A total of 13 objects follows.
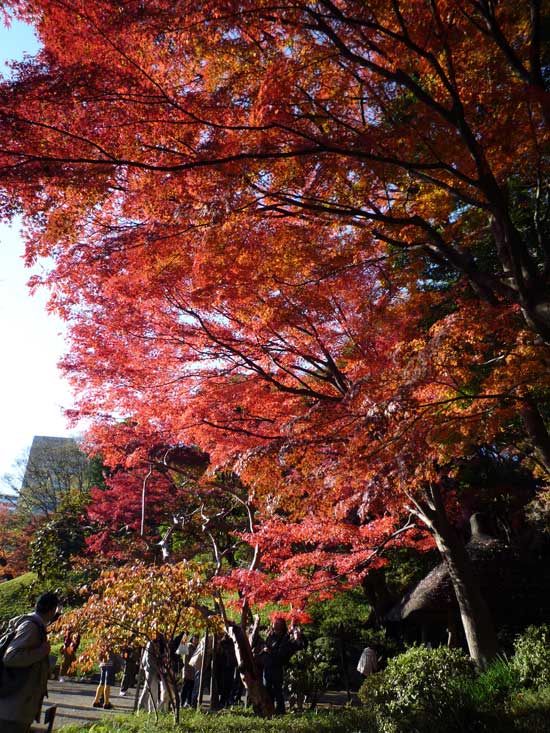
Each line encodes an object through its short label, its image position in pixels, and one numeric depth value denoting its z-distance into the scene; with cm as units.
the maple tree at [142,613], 641
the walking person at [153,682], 701
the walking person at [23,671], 367
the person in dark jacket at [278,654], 812
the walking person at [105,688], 916
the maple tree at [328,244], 401
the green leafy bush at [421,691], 490
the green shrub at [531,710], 429
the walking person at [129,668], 1118
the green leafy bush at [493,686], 522
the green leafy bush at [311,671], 898
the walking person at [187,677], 934
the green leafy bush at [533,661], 558
